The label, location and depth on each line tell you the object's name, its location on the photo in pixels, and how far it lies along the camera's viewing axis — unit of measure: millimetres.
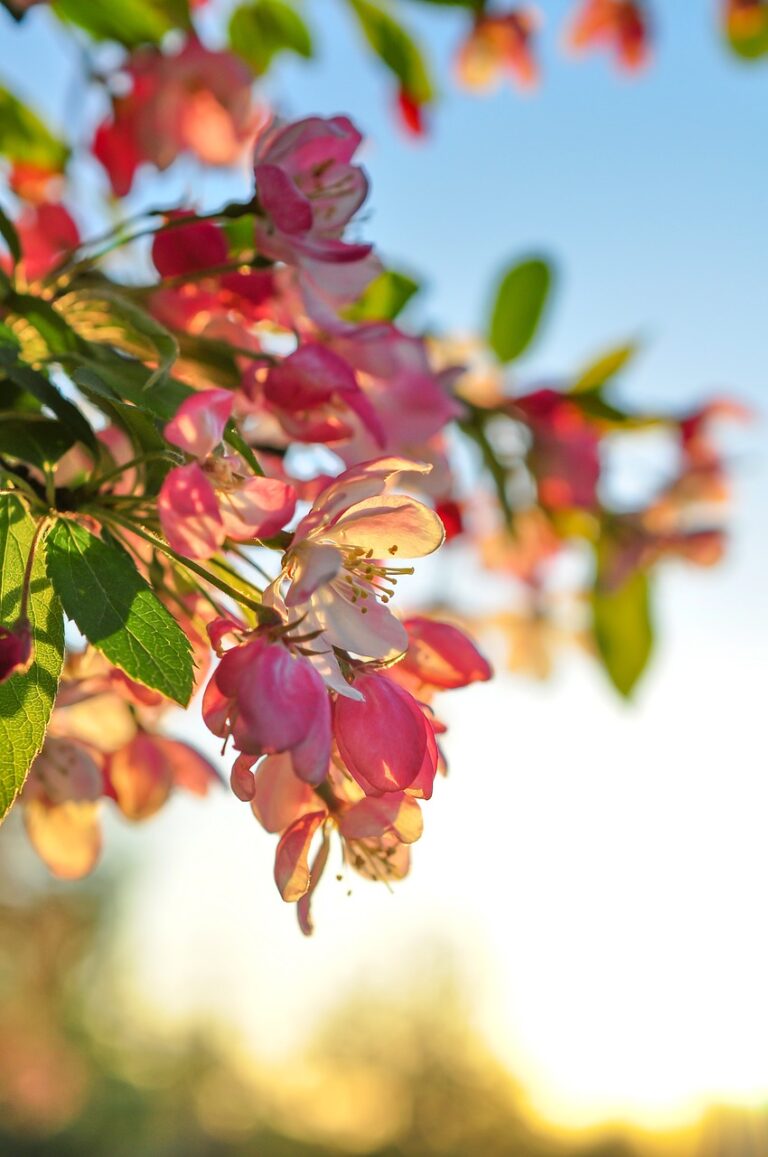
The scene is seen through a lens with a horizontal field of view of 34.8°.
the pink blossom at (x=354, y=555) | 442
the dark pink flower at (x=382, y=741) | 428
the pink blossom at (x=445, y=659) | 521
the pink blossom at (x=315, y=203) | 568
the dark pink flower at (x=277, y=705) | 397
